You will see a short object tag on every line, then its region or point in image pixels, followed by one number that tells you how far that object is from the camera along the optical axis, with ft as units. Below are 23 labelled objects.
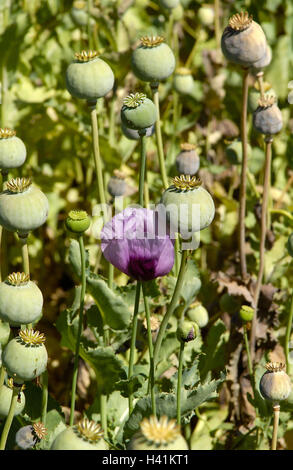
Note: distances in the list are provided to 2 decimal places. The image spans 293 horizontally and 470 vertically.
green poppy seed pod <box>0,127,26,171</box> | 6.40
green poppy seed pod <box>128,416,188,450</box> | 5.59
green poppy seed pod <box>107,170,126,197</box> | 7.19
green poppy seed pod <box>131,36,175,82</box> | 6.57
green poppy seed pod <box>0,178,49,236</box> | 6.07
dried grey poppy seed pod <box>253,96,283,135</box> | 6.95
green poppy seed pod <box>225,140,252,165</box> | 7.46
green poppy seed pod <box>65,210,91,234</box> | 6.16
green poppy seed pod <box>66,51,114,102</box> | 6.46
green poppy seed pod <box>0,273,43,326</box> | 6.01
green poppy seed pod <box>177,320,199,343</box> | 6.18
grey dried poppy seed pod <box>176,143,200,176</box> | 7.25
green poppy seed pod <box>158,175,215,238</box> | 5.90
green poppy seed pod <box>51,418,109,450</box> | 5.70
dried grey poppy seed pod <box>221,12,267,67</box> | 6.56
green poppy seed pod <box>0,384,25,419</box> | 6.26
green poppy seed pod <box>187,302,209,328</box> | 7.00
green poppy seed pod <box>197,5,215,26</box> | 8.76
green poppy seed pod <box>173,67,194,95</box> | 7.86
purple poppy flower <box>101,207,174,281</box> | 6.10
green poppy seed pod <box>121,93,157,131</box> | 6.28
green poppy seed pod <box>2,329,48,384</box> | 5.98
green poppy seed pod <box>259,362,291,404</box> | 6.29
